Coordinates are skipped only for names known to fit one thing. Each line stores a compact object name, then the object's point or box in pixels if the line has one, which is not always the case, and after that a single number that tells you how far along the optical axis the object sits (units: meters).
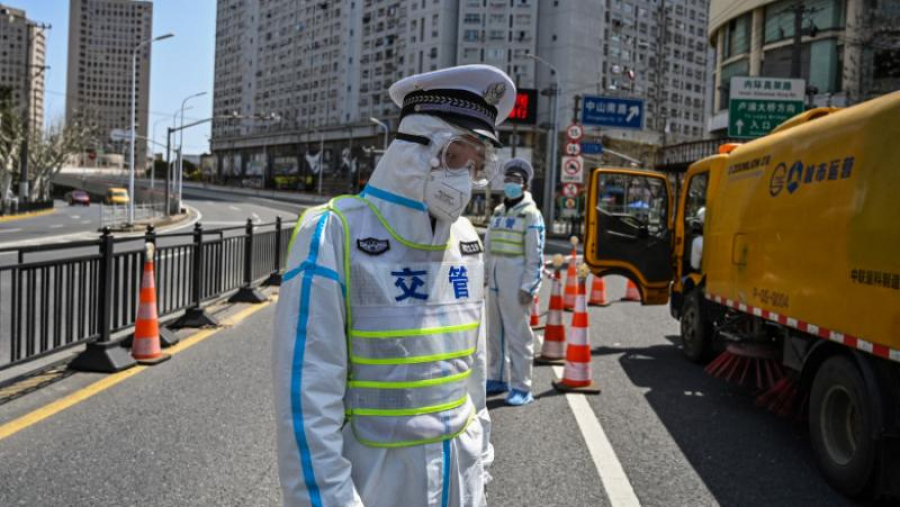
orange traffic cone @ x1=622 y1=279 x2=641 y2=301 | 14.94
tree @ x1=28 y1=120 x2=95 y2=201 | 67.70
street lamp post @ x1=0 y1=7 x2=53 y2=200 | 40.53
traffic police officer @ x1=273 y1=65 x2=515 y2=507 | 1.91
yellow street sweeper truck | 4.28
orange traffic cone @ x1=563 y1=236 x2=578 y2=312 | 12.76
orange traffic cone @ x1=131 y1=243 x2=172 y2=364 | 7.38
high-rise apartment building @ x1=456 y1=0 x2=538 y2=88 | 88.58
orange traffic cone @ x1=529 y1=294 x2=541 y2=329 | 10.75
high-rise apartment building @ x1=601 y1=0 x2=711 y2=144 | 98.38
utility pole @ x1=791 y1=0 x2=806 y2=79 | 23.50
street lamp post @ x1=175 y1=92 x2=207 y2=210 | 53.94
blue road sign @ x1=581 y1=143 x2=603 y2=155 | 34.09
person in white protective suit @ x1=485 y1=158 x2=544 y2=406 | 6.49
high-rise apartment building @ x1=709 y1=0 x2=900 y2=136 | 39.84
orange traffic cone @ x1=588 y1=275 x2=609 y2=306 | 13.98
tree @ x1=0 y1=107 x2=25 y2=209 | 55.84
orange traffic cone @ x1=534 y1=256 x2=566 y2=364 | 8.25
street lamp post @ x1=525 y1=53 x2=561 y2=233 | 41.99
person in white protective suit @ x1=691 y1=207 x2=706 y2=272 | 8.39
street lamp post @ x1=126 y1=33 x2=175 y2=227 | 35.94
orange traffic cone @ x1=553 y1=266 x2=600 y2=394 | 6.90
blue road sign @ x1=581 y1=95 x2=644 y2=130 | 33.00
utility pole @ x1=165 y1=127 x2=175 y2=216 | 45.03
